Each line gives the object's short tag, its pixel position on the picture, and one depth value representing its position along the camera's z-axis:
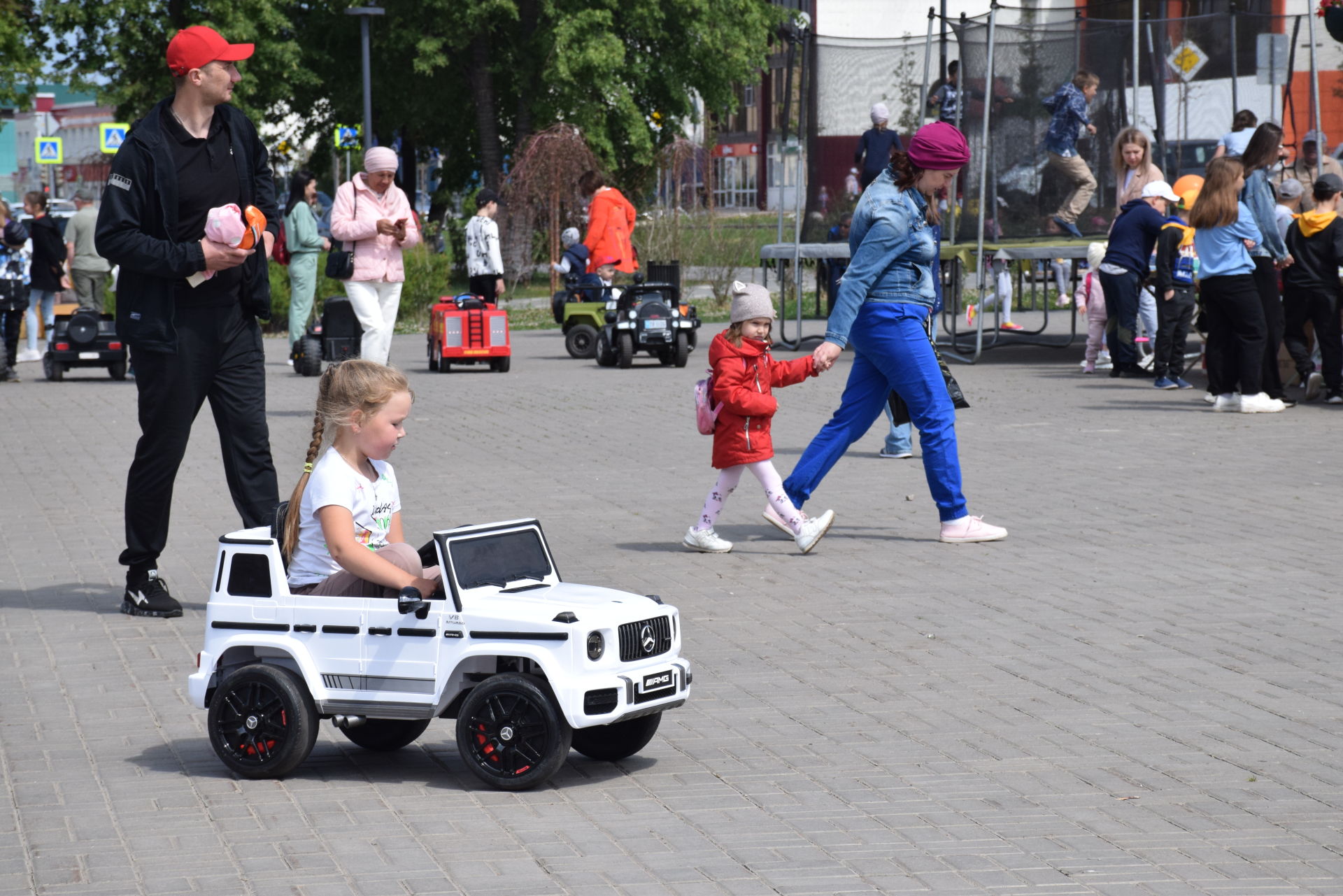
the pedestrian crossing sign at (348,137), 46.47
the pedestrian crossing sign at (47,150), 50.75
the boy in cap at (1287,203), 16.25
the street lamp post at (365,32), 36.09
